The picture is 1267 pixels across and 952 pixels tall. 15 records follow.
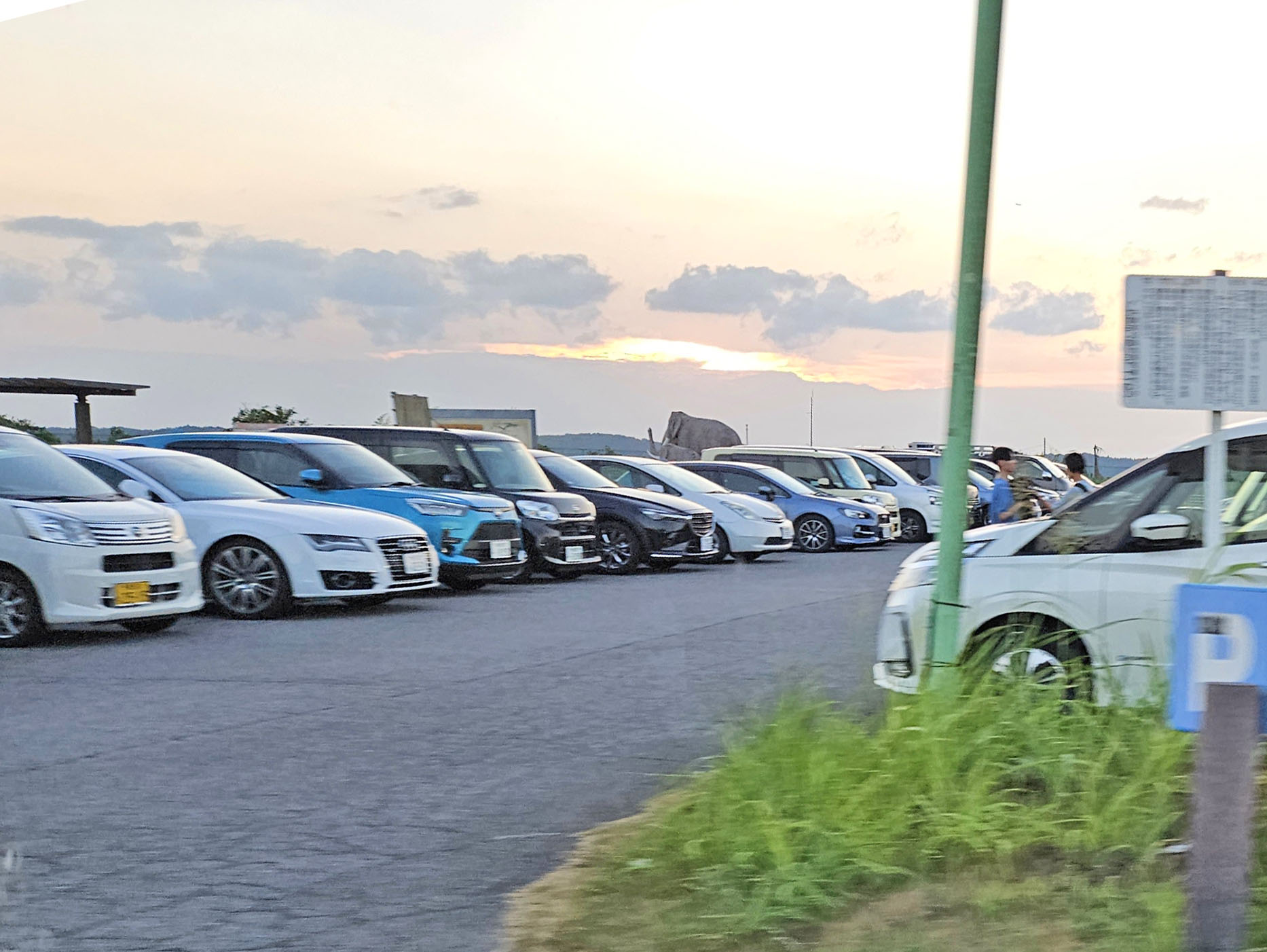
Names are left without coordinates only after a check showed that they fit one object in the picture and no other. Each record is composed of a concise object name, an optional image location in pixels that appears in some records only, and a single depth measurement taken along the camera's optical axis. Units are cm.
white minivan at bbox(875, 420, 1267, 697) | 708
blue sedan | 2716
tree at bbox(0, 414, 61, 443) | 3794
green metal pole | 603
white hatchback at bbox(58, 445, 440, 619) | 1391
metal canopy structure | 2812
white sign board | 611
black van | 1839
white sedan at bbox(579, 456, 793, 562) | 2330
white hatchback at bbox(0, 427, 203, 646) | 1162
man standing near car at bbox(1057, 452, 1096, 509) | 1605
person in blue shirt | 1570
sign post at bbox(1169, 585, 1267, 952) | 380
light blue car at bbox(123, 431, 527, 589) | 1650
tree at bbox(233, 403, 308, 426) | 4341
